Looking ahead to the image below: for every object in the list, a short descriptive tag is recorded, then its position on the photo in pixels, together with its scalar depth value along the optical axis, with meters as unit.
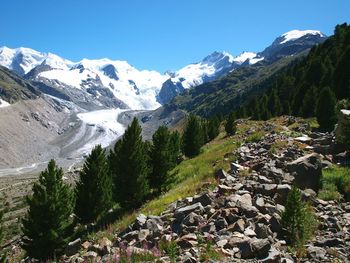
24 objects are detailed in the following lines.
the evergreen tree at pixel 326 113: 44.16
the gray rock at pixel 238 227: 13.71
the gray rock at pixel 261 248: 12.06
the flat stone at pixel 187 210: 16.06
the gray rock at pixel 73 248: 19.38
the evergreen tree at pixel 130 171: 31.64
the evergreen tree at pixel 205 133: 76.70
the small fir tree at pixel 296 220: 12.87
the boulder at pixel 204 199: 16.89
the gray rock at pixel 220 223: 14.24
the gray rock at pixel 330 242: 12.65
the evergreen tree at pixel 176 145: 52.58
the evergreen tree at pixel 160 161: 35.66
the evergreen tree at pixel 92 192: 34.97
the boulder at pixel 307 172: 18.47
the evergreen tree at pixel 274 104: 87.56
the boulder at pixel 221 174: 21.30
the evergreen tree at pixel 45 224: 26.53
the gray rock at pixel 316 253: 11.77
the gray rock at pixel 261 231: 13.17
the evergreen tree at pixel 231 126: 65.56
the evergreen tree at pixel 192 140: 57.56
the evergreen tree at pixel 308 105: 64.31
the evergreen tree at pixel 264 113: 79.31
